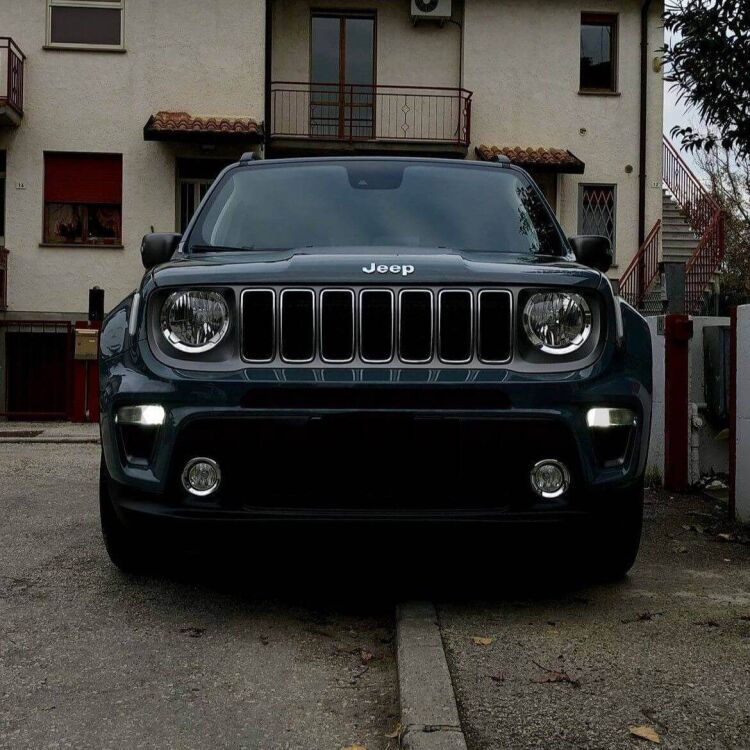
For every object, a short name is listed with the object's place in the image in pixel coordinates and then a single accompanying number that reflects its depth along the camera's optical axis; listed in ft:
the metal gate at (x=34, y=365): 63.57
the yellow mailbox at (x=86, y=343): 58.75
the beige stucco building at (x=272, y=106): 65.41
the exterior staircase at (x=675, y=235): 71.05
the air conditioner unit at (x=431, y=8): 70.64
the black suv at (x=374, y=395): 12.75
